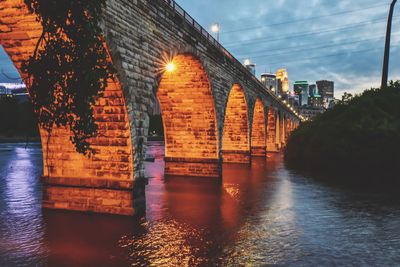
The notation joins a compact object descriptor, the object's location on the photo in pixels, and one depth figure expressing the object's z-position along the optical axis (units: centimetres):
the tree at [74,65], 781
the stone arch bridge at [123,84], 1103
